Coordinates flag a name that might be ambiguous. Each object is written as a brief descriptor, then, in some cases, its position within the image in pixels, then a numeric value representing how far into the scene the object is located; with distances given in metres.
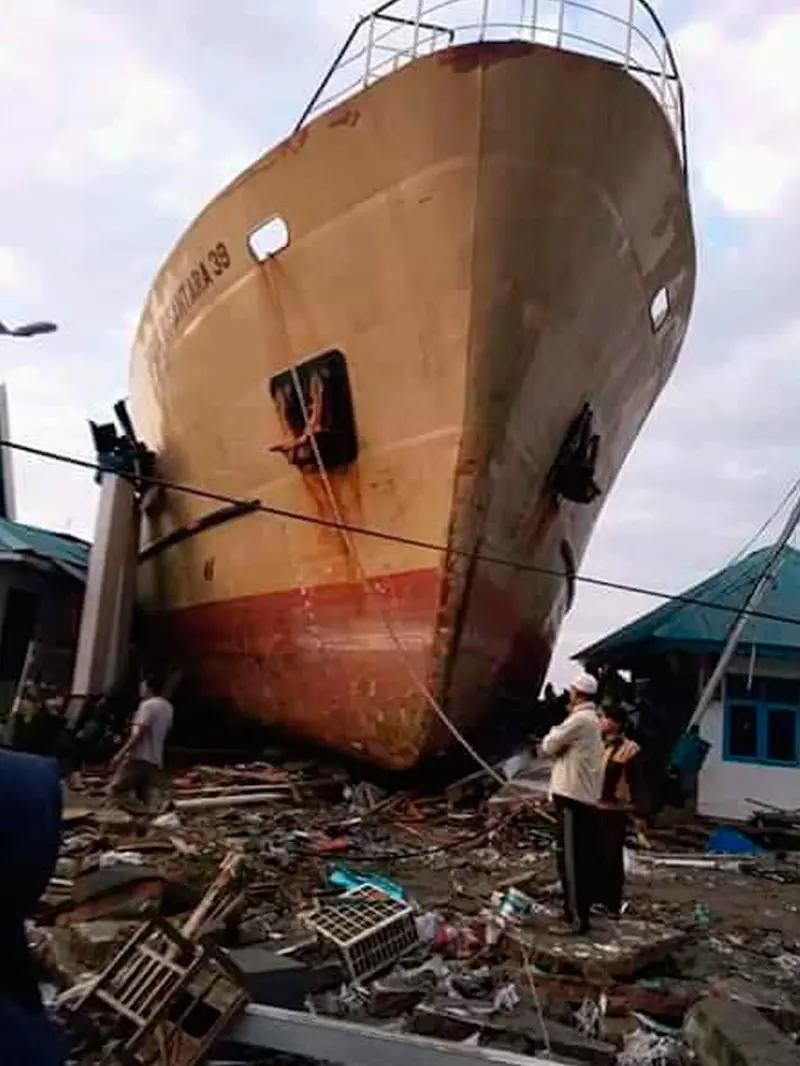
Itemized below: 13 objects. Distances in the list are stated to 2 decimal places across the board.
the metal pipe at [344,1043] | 2.88
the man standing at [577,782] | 5.01
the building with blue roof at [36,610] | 12.35
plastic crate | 4.05
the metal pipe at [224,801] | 7.40
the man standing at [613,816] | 5.21
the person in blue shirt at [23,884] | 1.40
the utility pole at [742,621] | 9.94
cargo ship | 7.22
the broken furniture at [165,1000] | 2.99
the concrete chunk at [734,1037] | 2.98
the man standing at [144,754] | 7.81
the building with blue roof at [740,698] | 10.30
